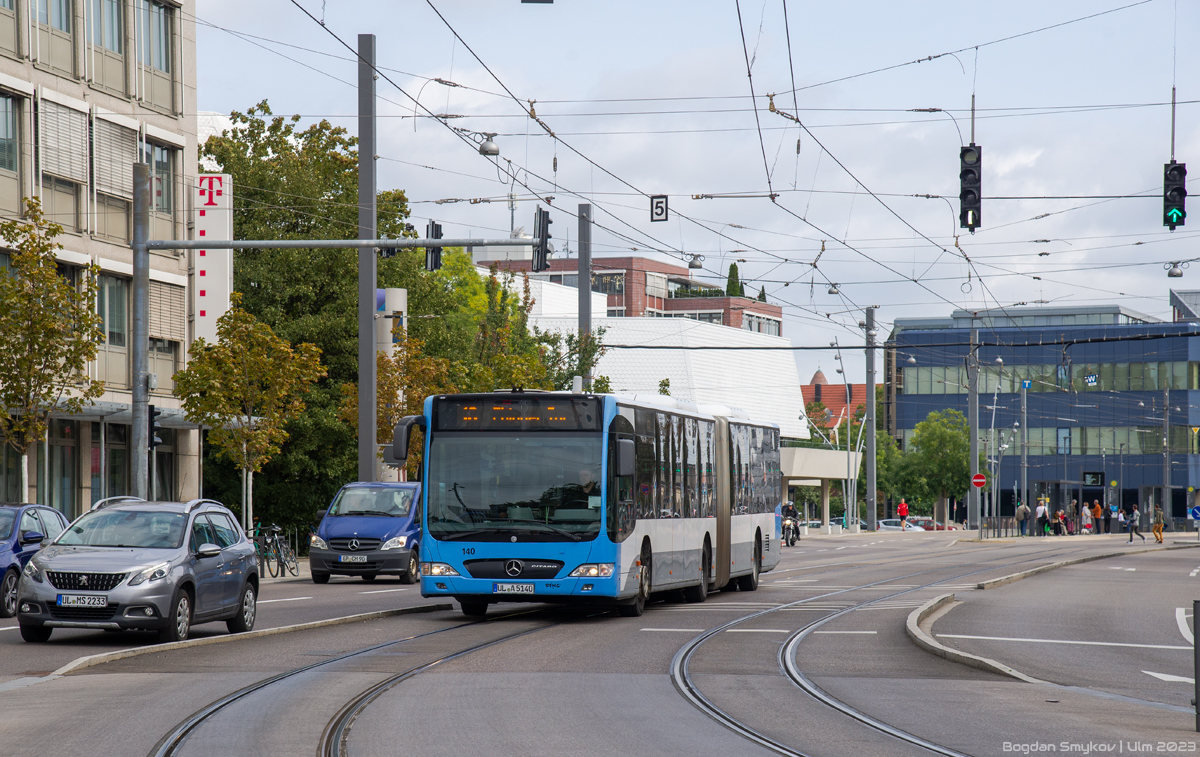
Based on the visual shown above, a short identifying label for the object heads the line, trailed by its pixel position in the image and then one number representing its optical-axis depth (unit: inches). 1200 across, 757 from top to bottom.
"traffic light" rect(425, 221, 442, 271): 1779.0
